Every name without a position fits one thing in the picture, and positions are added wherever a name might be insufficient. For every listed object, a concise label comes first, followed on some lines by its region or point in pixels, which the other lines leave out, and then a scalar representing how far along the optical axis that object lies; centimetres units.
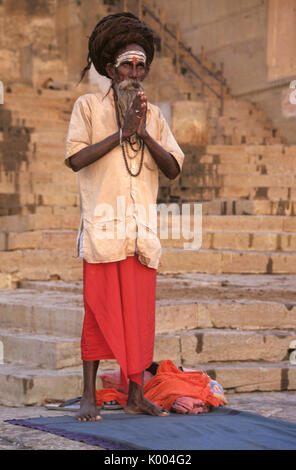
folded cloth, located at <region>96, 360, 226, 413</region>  446
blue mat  352
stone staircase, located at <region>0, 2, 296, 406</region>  559
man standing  416
